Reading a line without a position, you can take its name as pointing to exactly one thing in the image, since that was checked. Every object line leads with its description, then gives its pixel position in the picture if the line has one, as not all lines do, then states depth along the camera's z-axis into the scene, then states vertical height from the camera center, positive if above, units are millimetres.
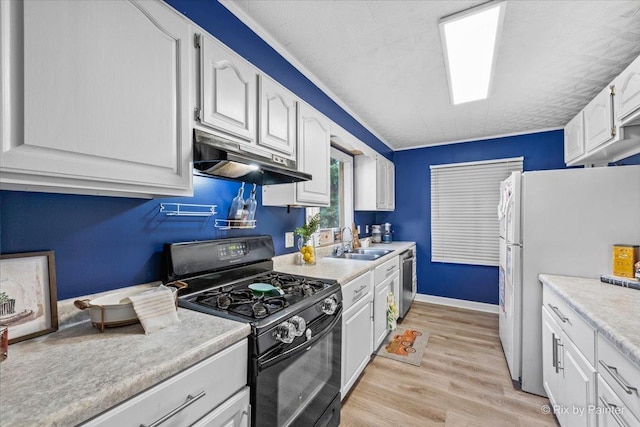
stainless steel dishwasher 3162 -850
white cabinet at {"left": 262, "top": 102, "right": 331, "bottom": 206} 1802 +347
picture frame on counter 816 -255
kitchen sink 2797 -447
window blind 3668 +36
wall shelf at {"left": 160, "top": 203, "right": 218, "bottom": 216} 1321 +29
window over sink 3407 +298
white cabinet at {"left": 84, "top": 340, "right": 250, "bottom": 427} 640 -512
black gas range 1004 -441
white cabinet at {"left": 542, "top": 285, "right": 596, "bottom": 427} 1192 -812
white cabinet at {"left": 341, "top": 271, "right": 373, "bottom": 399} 1737 -830
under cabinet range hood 1090 +235
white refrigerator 1674 -139
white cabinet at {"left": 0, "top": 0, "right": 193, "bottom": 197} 671 +361
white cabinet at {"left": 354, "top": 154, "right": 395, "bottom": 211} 3484 +411
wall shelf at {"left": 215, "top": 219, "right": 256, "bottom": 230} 1599 -60
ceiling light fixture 1512 +1115
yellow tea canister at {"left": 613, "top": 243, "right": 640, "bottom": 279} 1571 -290
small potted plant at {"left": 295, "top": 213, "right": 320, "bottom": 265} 2113 -209
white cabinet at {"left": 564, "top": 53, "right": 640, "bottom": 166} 1774 +698
